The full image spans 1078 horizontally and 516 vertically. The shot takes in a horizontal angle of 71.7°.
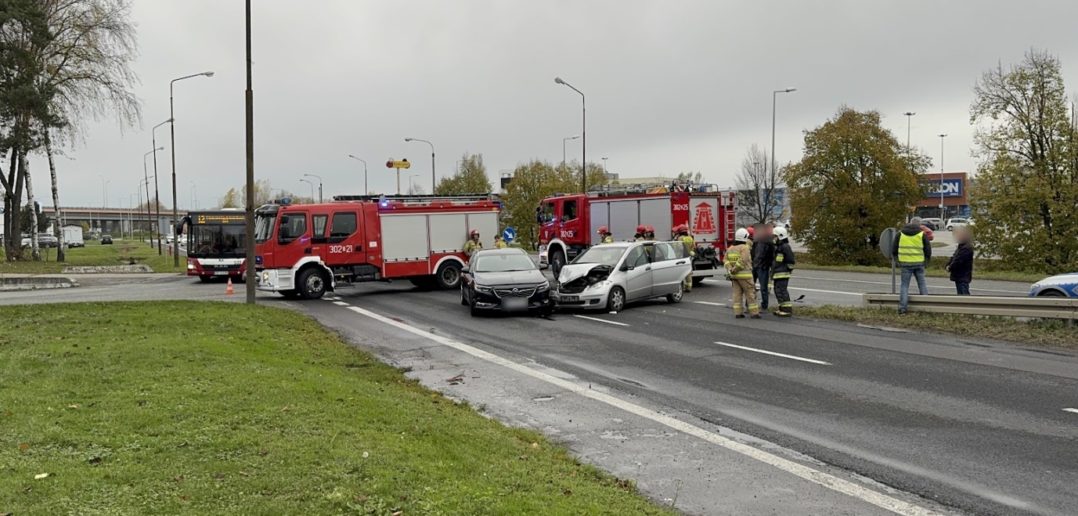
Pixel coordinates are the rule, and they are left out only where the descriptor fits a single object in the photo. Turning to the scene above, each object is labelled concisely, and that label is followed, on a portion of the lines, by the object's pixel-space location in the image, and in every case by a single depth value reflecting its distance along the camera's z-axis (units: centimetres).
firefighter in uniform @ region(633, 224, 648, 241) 2097
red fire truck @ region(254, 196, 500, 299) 2003
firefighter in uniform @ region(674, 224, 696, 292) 1956
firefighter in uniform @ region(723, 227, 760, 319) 1448
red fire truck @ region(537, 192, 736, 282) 2303
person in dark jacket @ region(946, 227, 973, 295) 1408
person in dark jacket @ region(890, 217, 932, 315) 1318
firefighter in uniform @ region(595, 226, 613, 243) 2277
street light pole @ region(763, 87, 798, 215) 4320
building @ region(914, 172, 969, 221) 9056
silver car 1591
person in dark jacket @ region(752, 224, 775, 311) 1538
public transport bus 2769
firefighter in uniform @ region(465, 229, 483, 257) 2205
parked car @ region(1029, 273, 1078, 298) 1320
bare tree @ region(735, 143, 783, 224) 4991
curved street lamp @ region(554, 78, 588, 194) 3701
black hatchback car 1541
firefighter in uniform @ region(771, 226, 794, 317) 1459
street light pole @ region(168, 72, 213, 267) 3857
